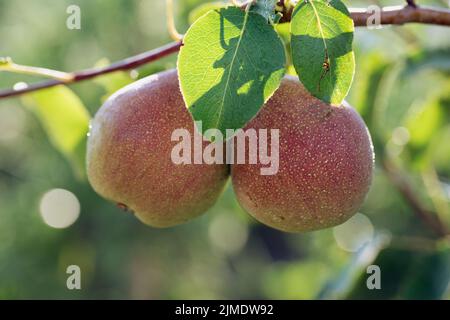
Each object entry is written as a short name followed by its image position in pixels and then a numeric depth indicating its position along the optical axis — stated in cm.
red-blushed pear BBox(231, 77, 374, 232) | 50
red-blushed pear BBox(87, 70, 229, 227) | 51
